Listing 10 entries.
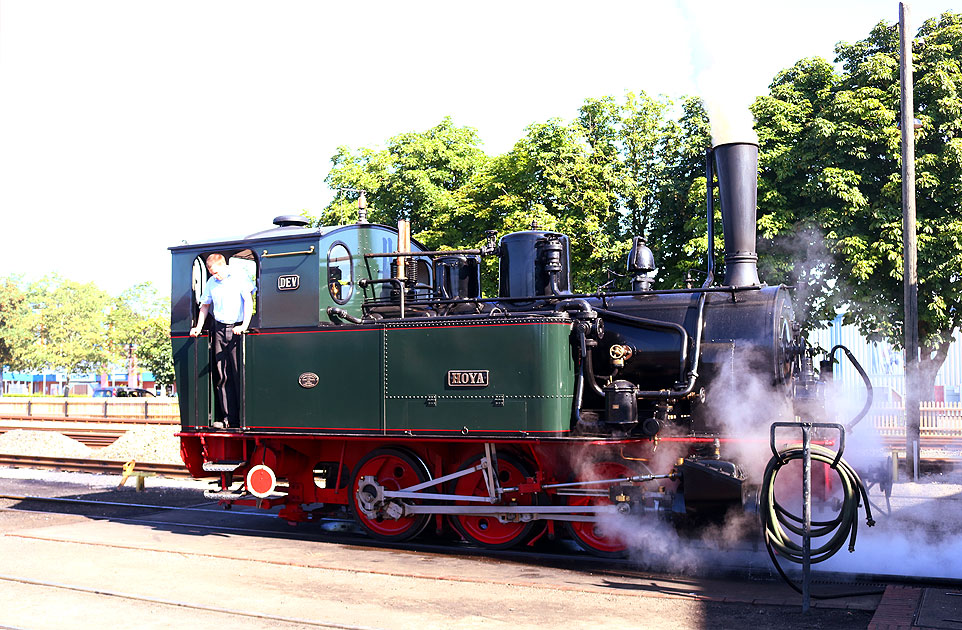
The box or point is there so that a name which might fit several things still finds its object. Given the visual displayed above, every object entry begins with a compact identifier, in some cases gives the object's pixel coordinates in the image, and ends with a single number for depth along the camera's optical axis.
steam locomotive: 7.65
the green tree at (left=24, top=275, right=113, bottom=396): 62.38
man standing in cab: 9.05
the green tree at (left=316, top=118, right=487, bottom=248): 26.27
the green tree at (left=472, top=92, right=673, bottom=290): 20.36
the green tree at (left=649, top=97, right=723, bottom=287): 18.98
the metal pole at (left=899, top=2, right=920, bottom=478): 12.83
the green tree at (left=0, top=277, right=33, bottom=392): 60.62
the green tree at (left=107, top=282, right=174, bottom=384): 44.84
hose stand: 6.32
